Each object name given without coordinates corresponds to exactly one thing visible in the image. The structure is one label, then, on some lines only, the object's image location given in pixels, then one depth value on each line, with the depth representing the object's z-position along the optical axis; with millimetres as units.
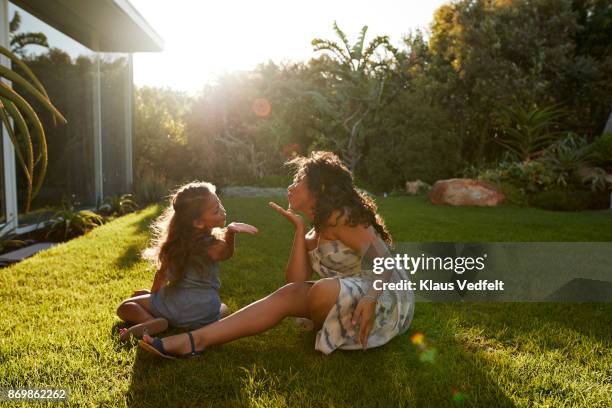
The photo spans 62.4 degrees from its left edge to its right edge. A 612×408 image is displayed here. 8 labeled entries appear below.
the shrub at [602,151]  10969
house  6508
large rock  10250
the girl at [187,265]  2904
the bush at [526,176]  10555
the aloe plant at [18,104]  3182
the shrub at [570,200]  9661
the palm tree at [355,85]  15805
